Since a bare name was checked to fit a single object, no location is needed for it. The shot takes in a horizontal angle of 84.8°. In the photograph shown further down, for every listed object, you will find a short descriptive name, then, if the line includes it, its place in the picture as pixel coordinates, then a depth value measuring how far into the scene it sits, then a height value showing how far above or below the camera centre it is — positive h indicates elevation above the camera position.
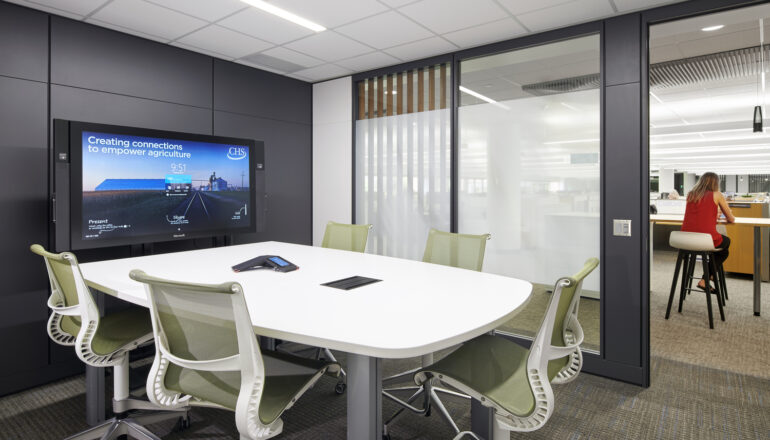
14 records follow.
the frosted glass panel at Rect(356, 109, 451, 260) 4.21 +0.37
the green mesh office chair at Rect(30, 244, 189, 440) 2.00 -0.64
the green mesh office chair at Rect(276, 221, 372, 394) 3.48 -0.22
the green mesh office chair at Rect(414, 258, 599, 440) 1.44 -0.64
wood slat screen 4.18 +1.29
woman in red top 4.57 +0.05
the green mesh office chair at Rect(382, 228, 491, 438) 2.50 -0.30
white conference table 1.38 -0.37
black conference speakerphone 2.46 -0.30
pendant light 3.54 +1.56
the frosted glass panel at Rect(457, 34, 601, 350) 3.39 +0.44
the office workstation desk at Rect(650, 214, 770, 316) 4.52 -0.44
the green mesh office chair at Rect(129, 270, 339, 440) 1.33 -0.50
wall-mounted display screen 3.11 +0.24
